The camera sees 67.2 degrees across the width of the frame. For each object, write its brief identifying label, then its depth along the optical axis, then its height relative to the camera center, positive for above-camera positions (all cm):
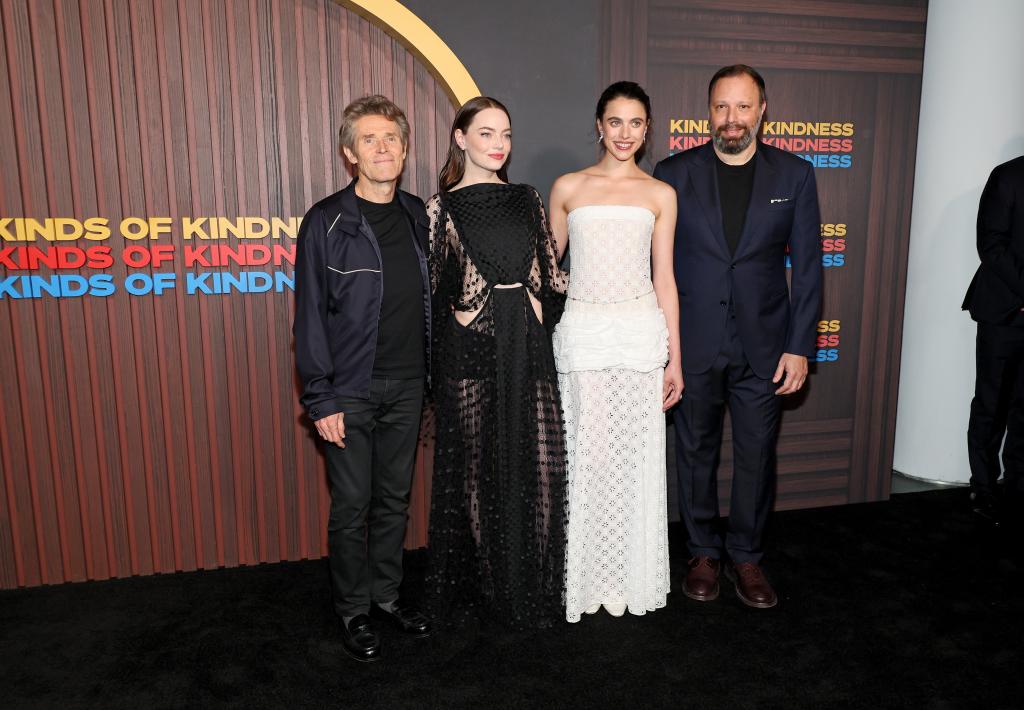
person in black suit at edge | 385 -53
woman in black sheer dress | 281 -56
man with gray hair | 268 -35
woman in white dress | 286 -45
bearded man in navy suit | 308 -17
